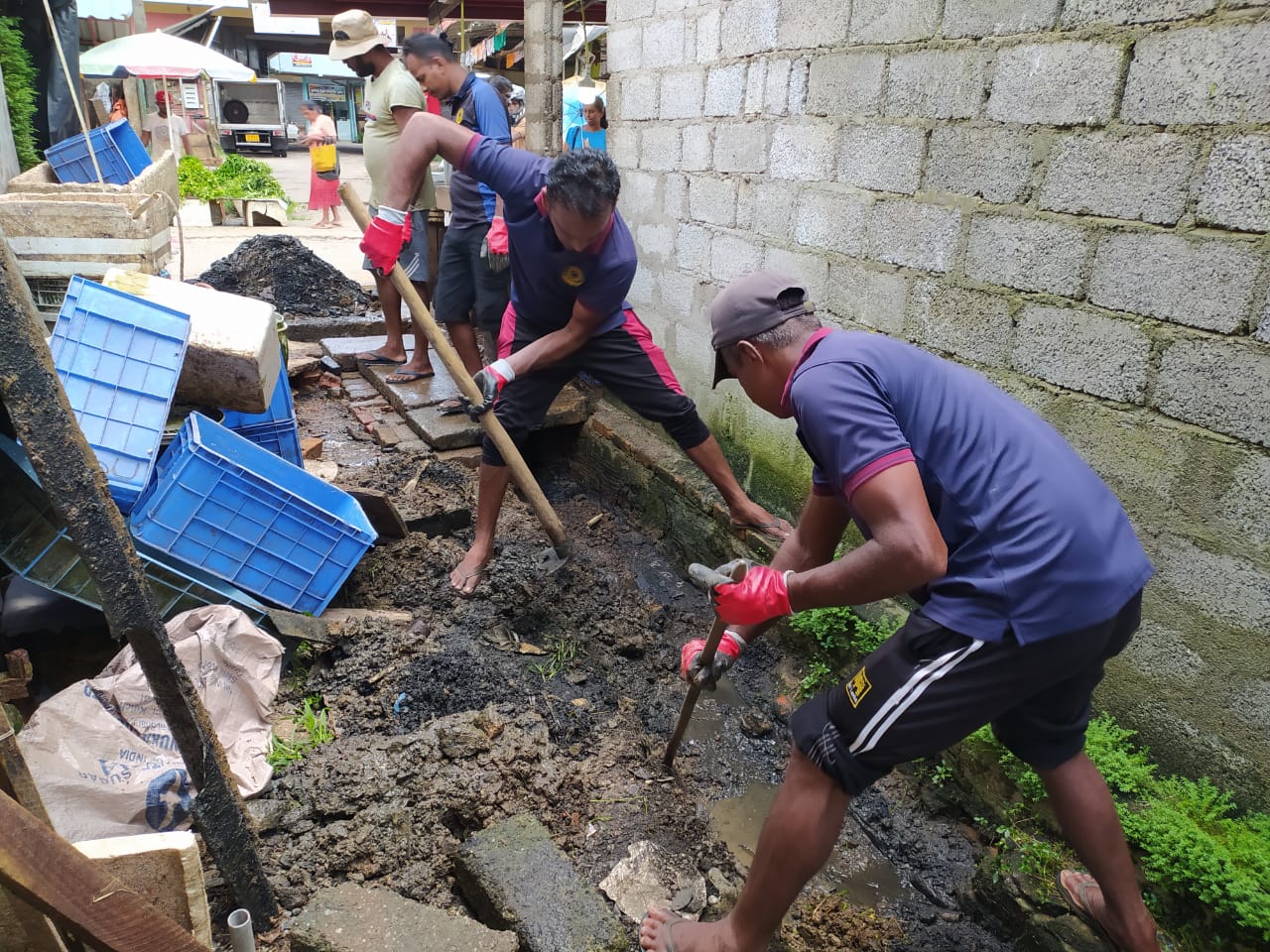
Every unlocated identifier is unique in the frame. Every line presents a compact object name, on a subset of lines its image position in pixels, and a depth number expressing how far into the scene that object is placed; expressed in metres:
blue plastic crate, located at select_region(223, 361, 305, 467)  3.83
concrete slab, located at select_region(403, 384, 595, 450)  5.03
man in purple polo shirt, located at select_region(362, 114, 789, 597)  3.38
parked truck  27.12
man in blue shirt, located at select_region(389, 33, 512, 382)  5.02
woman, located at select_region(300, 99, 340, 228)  14.26
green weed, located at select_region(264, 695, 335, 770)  2.77
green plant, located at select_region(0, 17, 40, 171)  6.61
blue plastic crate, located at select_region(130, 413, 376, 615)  3.00
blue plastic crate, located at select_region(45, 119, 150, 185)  5.45
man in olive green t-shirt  5.47
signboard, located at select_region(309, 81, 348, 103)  33.81
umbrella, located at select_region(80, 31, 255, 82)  12.85
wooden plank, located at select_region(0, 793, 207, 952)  1.21
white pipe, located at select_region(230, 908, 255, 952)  1.78
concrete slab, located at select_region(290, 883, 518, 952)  1.95
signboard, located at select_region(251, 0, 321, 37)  27.66
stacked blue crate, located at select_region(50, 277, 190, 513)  2.90
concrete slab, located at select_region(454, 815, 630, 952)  2.08
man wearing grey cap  1.71
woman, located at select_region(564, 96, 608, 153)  8.98
